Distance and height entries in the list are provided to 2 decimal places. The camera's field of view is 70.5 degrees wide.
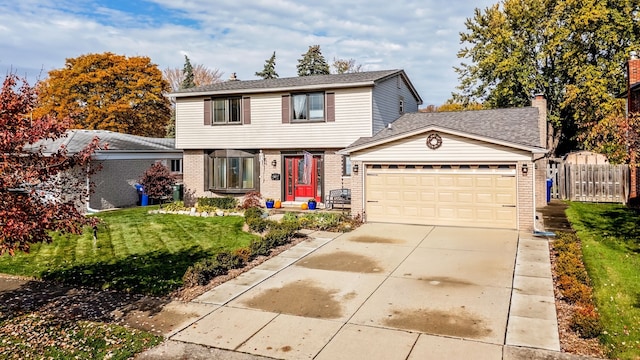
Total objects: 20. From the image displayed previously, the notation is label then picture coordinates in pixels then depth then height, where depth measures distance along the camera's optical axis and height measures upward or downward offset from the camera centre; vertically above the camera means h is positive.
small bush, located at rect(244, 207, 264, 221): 17.35 -1.29
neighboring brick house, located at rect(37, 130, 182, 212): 22.86 +1.03
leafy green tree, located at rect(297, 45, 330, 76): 51.31 +13.37
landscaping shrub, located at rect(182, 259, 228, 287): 9.84 -2.07
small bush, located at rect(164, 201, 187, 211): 21.27 -1.21
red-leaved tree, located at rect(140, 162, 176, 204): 22.70 +0.02
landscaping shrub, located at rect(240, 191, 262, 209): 20.17 -0.89
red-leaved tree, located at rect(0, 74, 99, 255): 6.68 +0.17
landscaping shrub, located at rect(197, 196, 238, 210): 21.12 -1.00
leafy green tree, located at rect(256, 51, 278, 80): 50.27 +12.40
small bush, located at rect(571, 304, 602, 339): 6.78 -2.22
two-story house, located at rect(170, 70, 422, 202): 20.56 +2.46
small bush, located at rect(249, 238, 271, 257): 12.37 -1.87
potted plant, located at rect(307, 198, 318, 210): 20.42 -1.09
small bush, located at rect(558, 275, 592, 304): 8.09 -2.10
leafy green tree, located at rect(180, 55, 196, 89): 47.44 +11.36
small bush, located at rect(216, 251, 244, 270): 10.91 -1.96
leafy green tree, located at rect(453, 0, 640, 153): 30.36 +9.02
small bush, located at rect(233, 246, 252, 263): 11.55 -1.89
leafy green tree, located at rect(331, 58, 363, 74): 55.70 +14.22
